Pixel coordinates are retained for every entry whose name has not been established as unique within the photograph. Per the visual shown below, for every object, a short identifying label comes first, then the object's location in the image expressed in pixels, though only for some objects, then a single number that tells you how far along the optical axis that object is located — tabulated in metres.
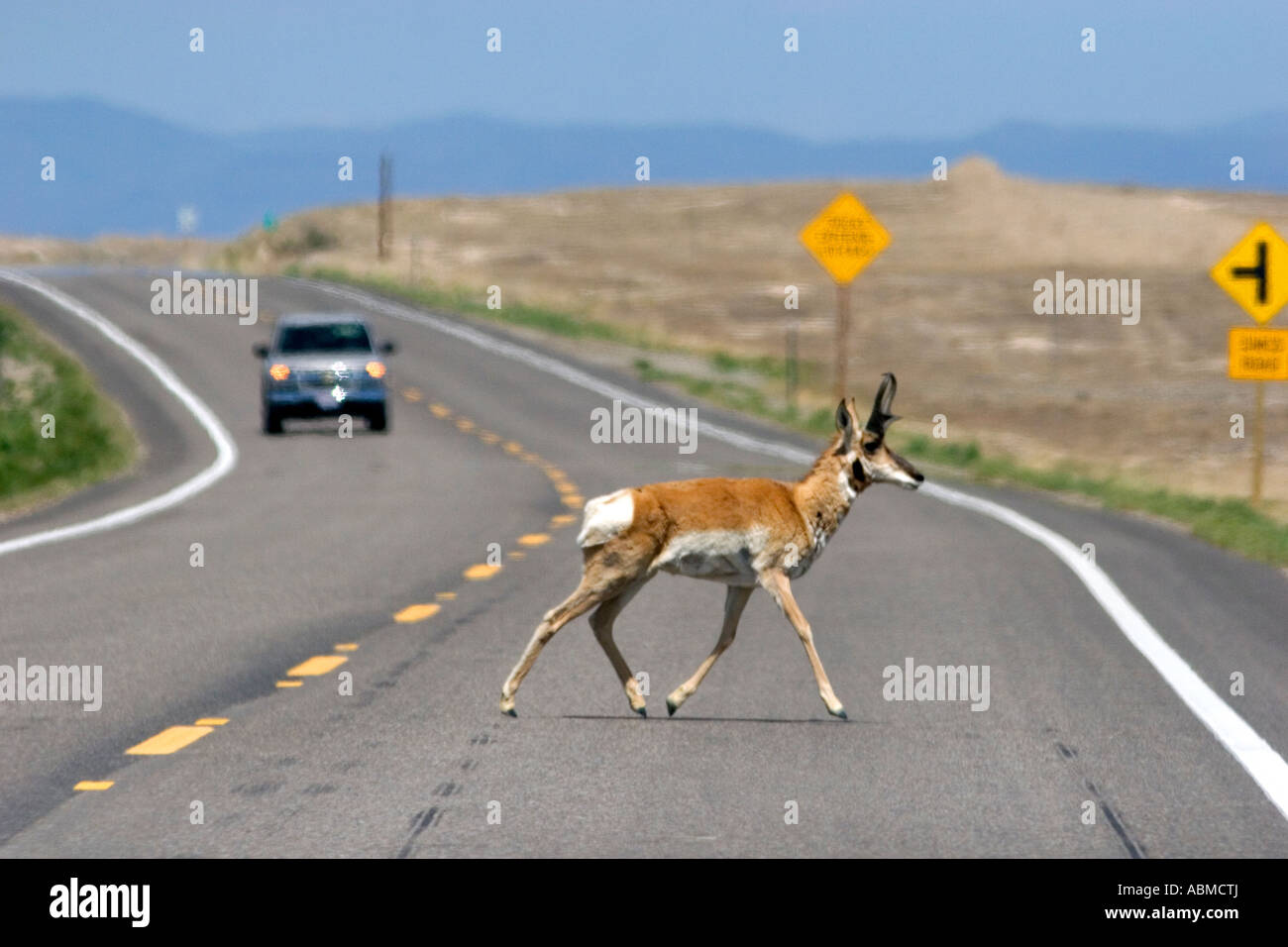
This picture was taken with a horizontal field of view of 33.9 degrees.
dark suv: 33.72
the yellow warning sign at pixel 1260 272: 24.70
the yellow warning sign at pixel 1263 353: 24.08
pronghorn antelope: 9.34
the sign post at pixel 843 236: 36.56
